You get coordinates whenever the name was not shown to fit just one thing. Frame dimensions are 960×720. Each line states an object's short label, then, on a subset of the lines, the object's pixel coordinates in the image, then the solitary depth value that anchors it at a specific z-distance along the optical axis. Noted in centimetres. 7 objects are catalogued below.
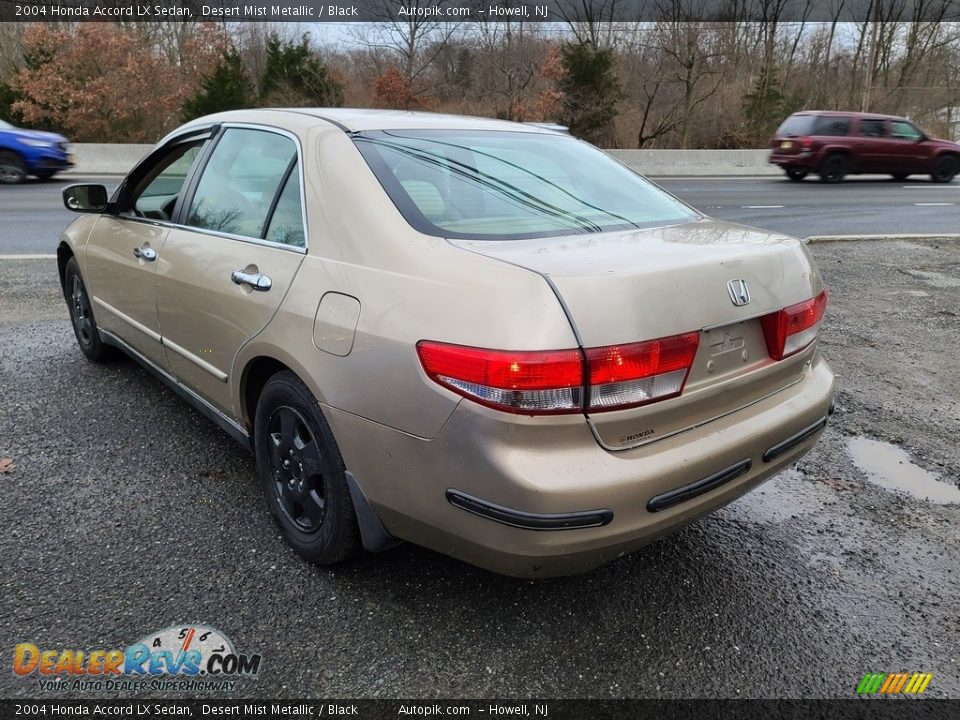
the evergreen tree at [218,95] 2488
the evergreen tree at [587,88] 2689
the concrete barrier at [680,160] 2092
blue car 1583
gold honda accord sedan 195
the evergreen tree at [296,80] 2711
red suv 1870
